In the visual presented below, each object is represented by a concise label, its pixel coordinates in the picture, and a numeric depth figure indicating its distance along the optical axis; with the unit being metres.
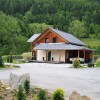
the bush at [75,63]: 36.03
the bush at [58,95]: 10.10
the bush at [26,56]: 56.04
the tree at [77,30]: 110.47
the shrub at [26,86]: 12.99
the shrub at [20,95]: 10.26
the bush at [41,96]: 9.69
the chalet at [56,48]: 54.09
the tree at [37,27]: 101.71
